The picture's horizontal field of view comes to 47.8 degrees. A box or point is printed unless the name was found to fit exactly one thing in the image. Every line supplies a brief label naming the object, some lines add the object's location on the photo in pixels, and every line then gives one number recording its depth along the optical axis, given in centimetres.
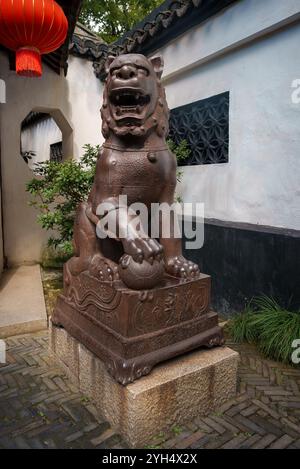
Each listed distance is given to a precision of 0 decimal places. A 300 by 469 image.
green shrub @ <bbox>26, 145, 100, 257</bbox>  471
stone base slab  207
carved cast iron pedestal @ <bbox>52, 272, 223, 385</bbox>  212
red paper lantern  348
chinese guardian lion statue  214
